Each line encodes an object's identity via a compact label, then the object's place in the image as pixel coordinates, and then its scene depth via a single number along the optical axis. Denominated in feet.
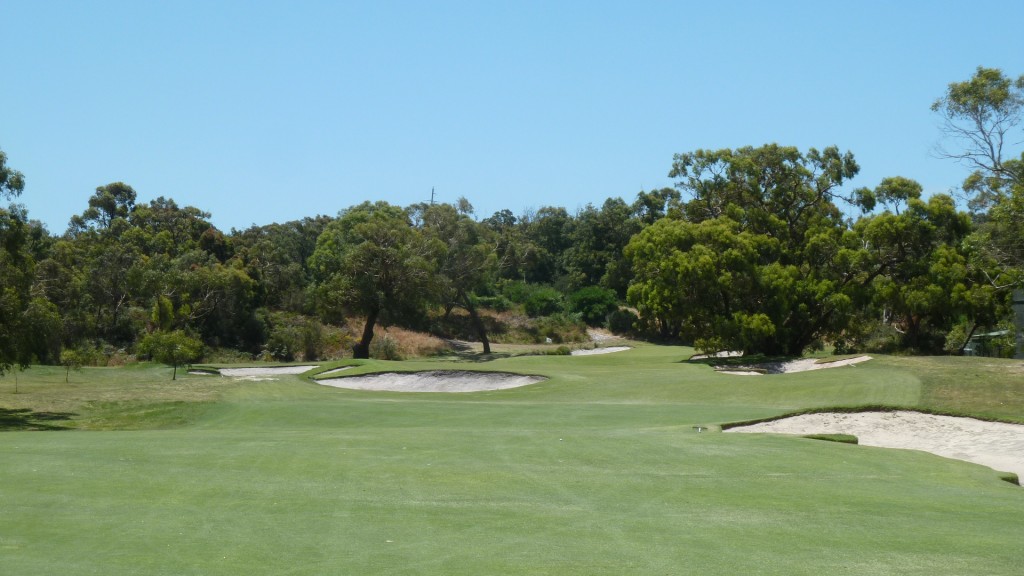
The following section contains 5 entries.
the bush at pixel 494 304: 300.61
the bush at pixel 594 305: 285.84
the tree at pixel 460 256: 243.19
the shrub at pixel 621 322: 281.54
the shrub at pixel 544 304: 296.92
